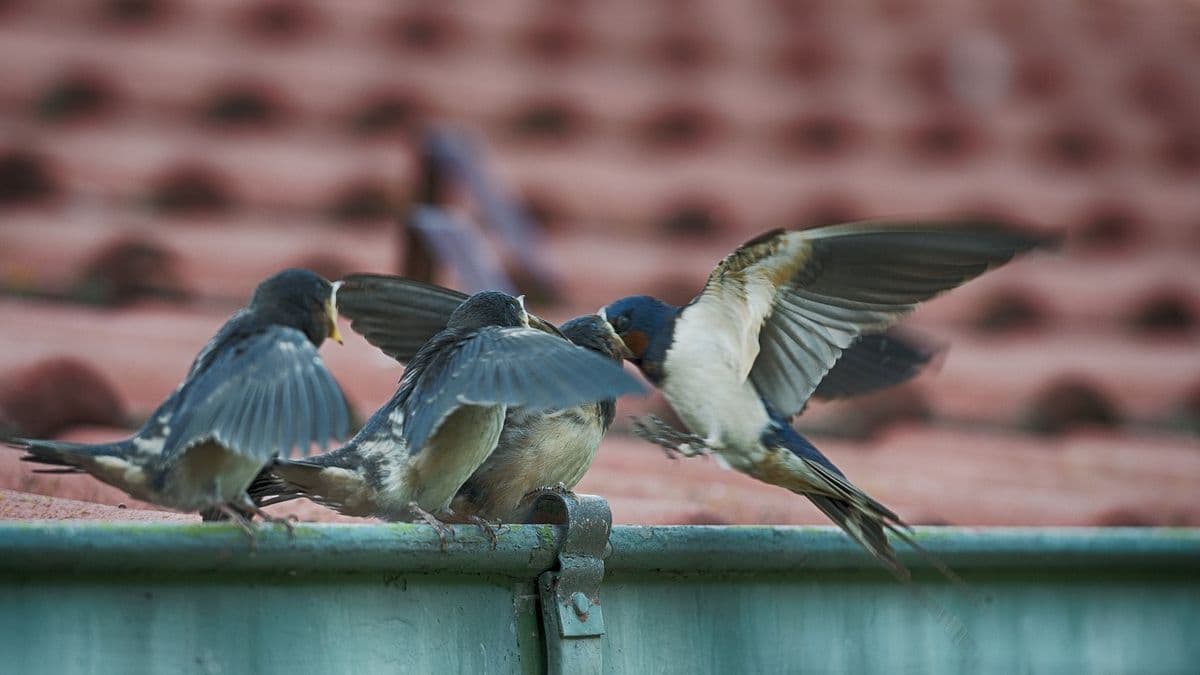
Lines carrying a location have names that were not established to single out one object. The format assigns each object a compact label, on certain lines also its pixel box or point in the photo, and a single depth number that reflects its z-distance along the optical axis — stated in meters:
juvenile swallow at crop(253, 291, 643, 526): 5.08
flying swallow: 6.06
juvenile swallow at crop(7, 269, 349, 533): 4.32
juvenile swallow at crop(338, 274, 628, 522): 6.20
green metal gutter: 3.24
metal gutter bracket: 3.99
